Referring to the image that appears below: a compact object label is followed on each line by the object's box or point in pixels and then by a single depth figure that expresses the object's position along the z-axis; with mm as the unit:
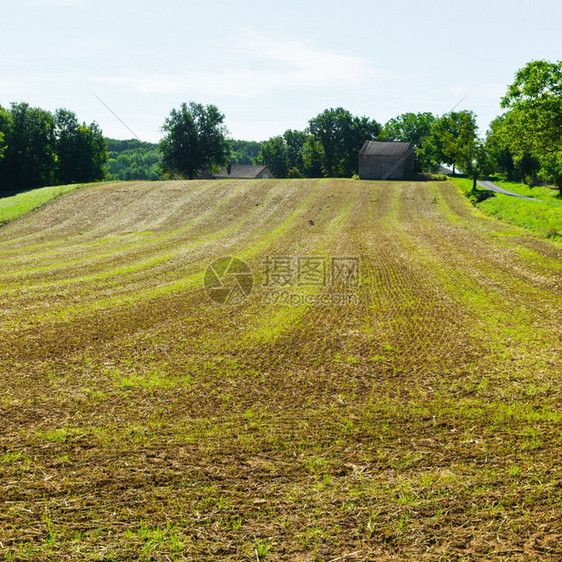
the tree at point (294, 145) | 137250
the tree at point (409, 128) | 104625
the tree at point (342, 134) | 104750
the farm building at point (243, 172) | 116288
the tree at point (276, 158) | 138875
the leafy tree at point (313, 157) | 108494
